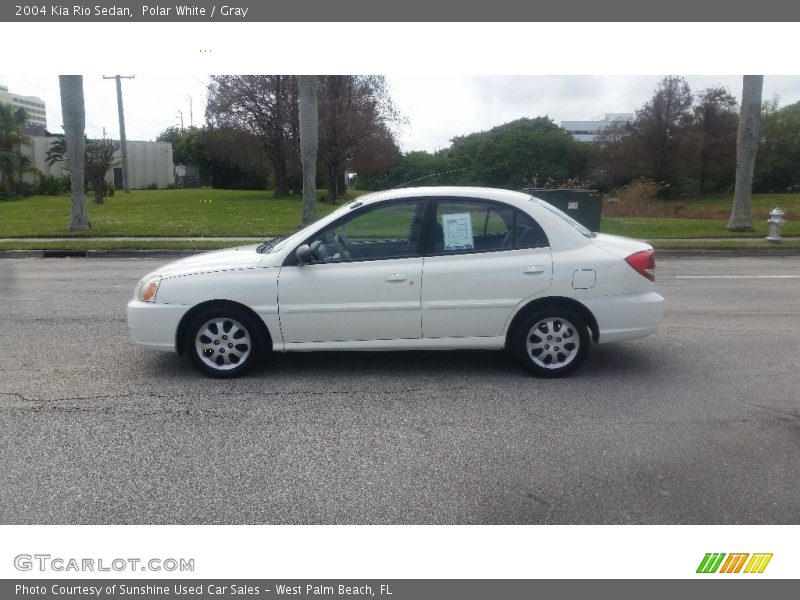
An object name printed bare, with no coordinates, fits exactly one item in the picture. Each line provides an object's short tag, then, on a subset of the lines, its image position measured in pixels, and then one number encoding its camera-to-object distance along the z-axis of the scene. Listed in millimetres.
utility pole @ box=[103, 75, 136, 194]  48562
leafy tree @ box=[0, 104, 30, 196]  42469
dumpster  18125
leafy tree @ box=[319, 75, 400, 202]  36625
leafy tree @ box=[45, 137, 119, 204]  36031
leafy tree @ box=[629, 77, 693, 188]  54094
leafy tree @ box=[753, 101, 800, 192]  51219
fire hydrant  17266
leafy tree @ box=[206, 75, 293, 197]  40281
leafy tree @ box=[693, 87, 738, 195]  53312
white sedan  5699
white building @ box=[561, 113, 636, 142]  59469
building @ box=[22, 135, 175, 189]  56719
